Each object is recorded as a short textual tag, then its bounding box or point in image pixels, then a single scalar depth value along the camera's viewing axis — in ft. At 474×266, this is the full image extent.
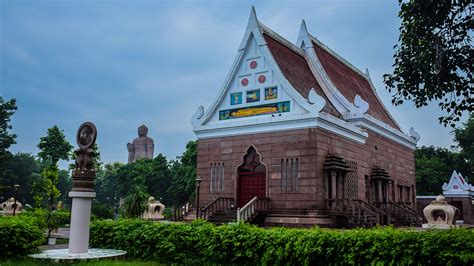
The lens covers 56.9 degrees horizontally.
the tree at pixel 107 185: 251.64
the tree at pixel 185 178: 124.88
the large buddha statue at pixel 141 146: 222.48
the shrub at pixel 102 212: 110.89
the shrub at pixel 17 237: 35.04
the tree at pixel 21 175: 182.82
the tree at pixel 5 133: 144.36
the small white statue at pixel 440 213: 54.75
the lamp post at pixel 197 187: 59.72
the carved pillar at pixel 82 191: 36.11
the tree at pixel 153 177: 160.45
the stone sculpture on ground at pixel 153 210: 78.61
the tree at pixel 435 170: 142.41
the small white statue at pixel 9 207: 116.92
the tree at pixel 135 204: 64.80
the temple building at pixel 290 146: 54.90
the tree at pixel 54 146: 141.18
